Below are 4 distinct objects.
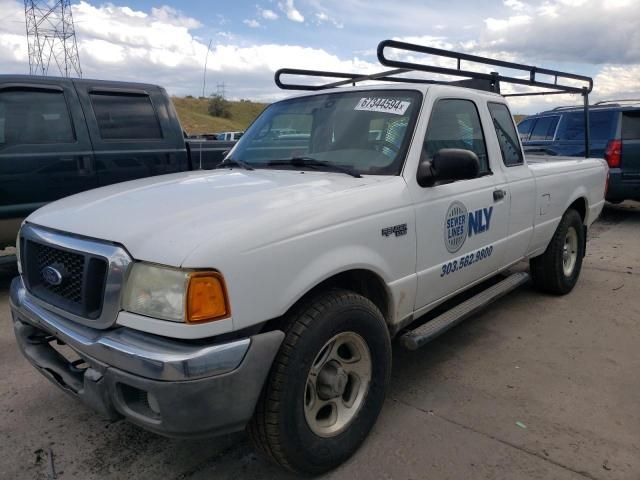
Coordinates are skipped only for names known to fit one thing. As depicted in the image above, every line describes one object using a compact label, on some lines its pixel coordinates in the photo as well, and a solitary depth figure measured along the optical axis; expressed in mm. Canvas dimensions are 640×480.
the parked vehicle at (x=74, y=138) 5012
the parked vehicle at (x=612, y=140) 8555
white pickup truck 2004
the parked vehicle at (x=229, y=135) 14495
